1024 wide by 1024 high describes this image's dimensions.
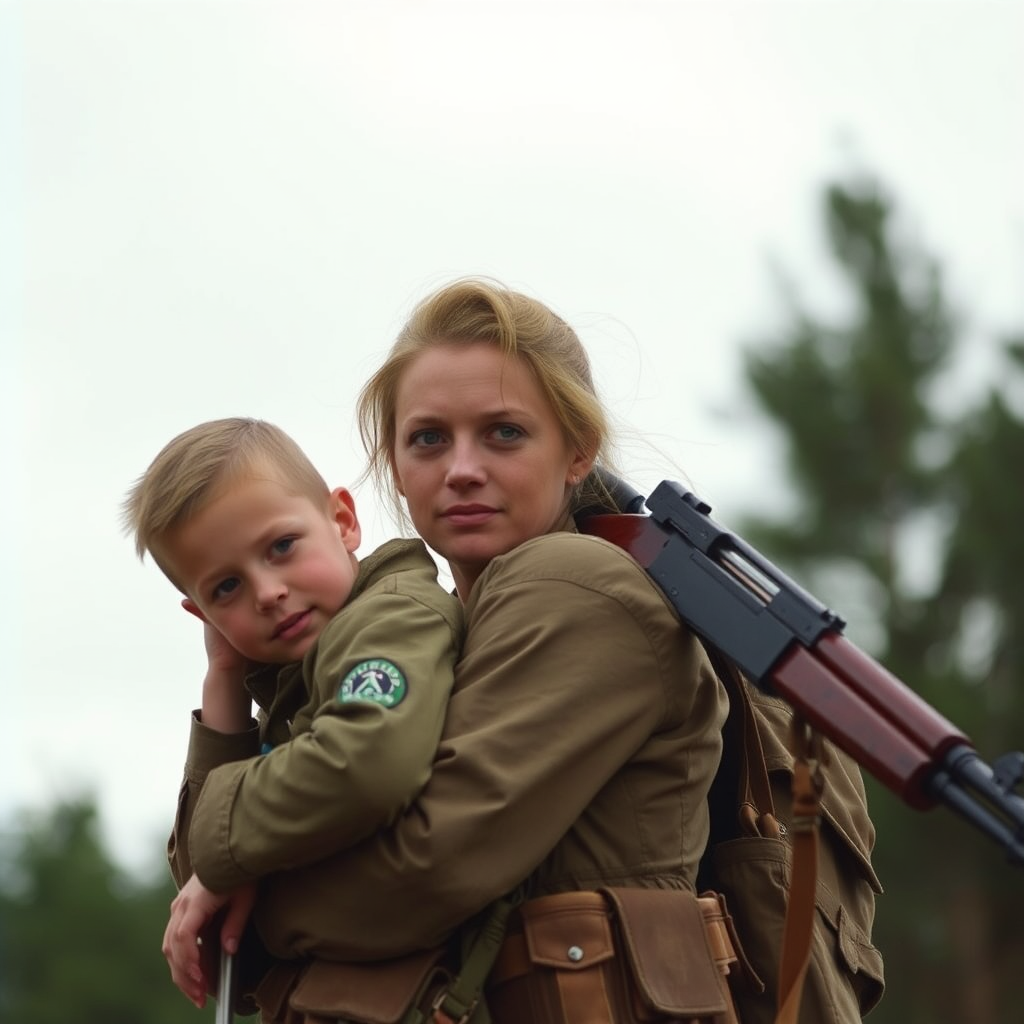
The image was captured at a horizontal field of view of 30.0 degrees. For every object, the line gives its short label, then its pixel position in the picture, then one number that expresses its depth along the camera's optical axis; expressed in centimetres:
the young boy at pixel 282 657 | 400
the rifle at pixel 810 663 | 376
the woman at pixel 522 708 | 405
